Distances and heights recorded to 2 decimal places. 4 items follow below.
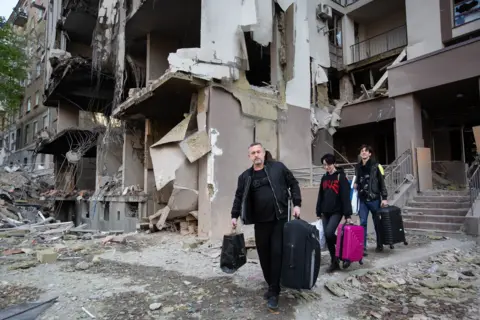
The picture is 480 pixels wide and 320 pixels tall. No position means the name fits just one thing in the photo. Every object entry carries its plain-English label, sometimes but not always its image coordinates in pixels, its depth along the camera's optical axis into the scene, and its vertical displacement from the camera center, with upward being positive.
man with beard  3.68 -0.20
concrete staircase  8.17 -0.62
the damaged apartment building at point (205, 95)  9.43 +3.43
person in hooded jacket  4.73 -0.20
